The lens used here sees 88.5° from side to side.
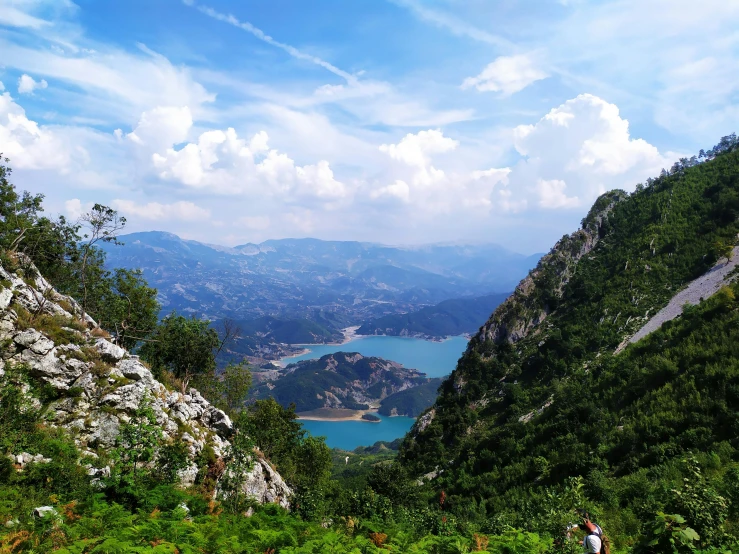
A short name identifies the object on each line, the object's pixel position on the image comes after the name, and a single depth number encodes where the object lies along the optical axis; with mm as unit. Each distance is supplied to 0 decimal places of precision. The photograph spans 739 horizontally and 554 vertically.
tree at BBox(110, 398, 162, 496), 13820
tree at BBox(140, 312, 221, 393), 34344
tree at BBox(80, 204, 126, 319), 27578
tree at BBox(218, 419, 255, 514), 18394
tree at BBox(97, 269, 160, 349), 32075
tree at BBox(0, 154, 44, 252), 29500
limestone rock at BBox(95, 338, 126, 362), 22250
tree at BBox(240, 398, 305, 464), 35500
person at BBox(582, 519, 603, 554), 7988
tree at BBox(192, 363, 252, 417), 39062
